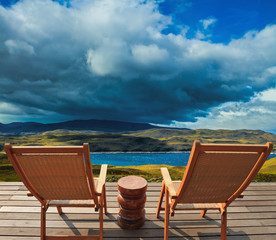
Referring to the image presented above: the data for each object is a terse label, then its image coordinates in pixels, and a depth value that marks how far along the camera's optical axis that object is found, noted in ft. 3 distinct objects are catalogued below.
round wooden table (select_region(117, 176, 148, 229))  9.37
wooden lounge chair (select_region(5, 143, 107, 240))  6.64
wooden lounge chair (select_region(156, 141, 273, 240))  6.71
